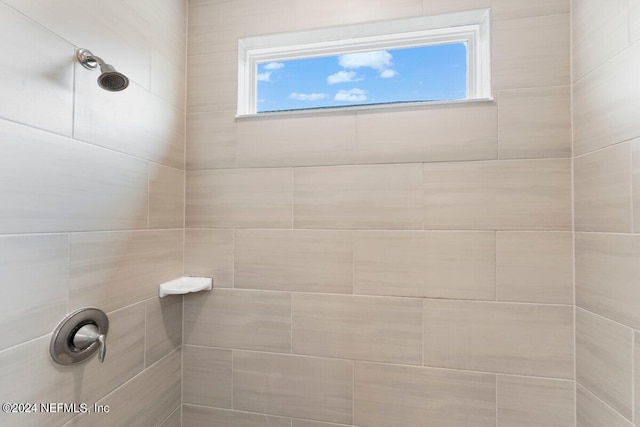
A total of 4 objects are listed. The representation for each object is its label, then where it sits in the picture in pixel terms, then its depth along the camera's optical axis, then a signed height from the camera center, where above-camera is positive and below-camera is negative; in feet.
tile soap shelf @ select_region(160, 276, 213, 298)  3.93 -0.87
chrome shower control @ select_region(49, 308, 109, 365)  2.66 -1.06
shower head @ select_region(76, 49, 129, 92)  2.70 +1.21
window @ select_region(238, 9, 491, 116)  4.09 +2.14
